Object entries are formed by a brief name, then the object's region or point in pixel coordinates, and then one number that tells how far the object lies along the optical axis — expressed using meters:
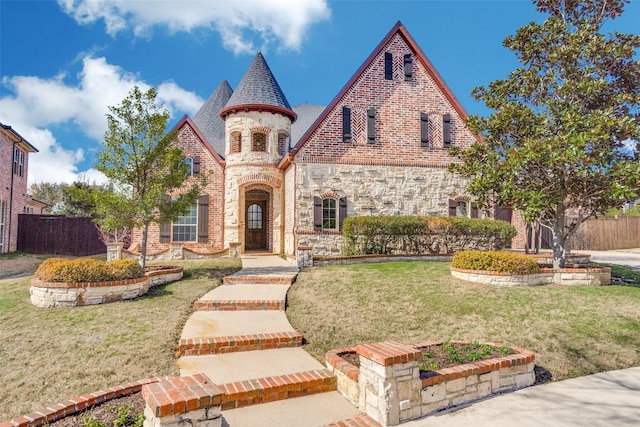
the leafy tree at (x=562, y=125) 9.09
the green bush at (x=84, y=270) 8.03
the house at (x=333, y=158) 14.60
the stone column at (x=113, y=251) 12.82
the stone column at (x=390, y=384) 4.00
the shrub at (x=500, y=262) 9.12
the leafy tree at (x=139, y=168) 10.21
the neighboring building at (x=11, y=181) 18.92
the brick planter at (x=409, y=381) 4.03
